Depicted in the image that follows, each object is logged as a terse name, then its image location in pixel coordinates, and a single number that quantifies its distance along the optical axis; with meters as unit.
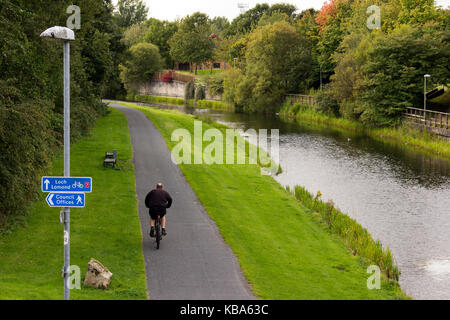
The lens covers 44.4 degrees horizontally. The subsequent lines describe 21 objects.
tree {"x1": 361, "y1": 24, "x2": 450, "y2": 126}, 57.66
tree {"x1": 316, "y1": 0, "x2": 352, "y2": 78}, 83.31
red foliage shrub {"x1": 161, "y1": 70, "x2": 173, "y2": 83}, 128.00
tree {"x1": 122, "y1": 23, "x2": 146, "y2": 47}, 148.50
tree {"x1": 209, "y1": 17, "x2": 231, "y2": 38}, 181.59
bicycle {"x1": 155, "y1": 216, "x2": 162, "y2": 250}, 17.84
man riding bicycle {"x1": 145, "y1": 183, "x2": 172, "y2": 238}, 18.02
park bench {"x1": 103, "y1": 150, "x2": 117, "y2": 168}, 31.45
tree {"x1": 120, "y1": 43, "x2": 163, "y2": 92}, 125.69
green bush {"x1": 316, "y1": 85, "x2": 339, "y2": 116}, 72.00
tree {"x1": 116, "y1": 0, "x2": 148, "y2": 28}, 176.75
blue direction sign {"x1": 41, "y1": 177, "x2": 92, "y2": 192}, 12.58
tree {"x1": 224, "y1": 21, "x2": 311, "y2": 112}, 87.00
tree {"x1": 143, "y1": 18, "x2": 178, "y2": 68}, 147.38
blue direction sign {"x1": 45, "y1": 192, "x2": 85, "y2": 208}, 12.65
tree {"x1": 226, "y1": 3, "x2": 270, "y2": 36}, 132.88
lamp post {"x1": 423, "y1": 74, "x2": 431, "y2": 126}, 53.64
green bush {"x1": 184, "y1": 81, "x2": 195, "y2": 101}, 119.44
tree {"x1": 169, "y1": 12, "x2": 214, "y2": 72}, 139.62
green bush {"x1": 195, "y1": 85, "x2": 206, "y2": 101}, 115.25
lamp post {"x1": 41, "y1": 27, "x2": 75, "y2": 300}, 12.67
